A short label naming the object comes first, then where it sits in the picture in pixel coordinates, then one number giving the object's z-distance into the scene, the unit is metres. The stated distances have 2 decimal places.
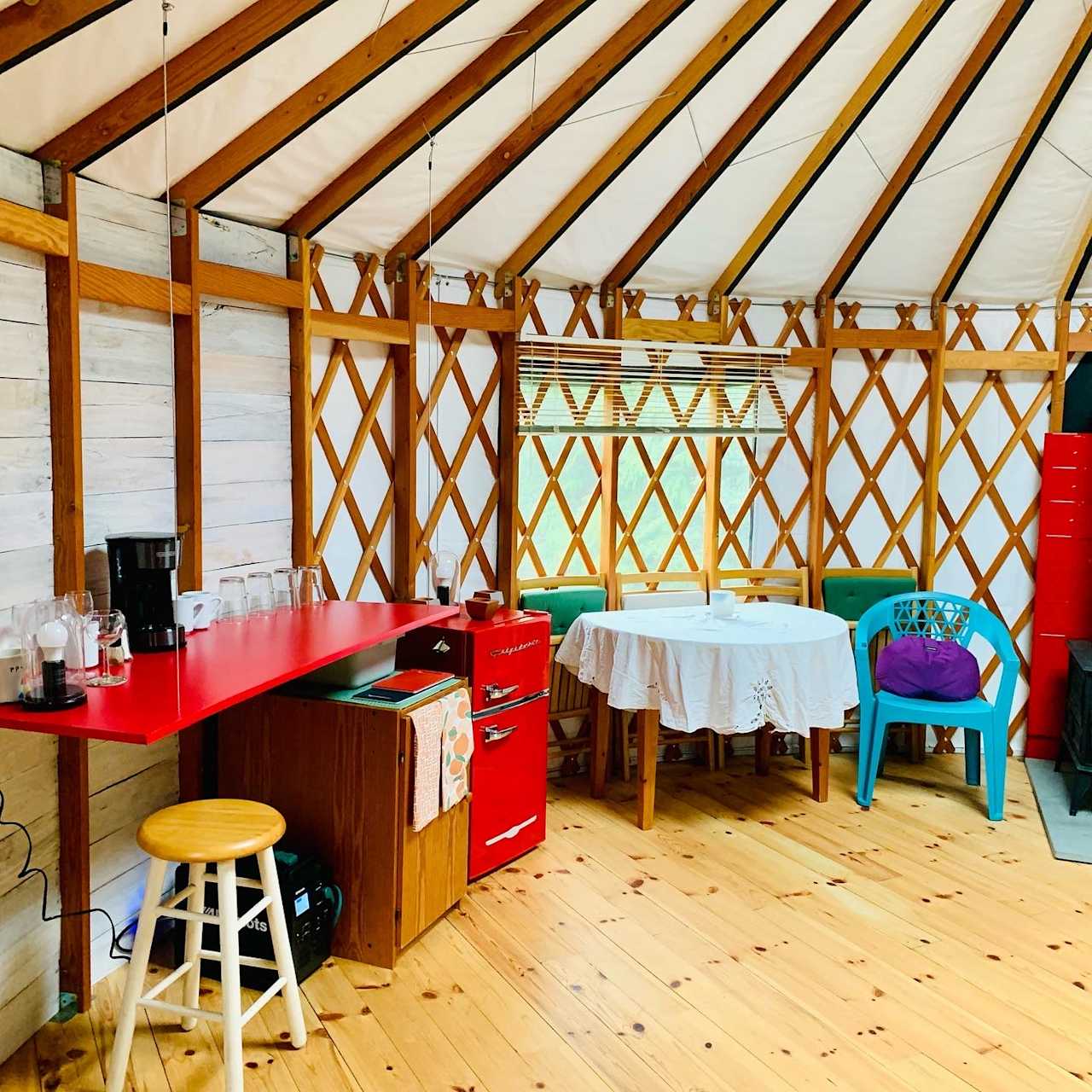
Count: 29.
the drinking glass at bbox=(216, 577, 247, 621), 3.05
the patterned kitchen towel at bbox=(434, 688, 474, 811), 3.04
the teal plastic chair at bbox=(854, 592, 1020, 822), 4.03
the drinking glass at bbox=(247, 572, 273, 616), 3.14
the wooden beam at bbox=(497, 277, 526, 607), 4.16
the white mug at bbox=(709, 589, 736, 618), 4.15
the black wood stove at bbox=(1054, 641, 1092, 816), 4.00
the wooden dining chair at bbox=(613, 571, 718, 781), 4.49
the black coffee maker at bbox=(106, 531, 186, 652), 2.63
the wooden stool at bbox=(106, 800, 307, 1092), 2.23
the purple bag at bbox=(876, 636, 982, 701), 4.14
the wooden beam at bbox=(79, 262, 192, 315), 2.60
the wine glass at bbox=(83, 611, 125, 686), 2.39
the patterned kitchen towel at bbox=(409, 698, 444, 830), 2.87
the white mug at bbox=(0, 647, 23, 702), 2.20
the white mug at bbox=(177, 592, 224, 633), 2.81
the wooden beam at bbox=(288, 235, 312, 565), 3.40
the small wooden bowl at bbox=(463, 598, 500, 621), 3.54
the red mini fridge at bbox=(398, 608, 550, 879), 3.40
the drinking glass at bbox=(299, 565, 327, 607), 3.30
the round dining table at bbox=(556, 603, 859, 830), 3.68
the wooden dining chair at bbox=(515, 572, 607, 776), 4.36
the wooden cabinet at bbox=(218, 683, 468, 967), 2.84
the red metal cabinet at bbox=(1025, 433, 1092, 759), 4.63
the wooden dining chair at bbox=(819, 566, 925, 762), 4.74
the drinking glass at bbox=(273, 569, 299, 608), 3.24
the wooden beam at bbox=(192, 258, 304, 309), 3.03
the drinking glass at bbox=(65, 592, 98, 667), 2.40
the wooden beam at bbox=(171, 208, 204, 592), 2.96
